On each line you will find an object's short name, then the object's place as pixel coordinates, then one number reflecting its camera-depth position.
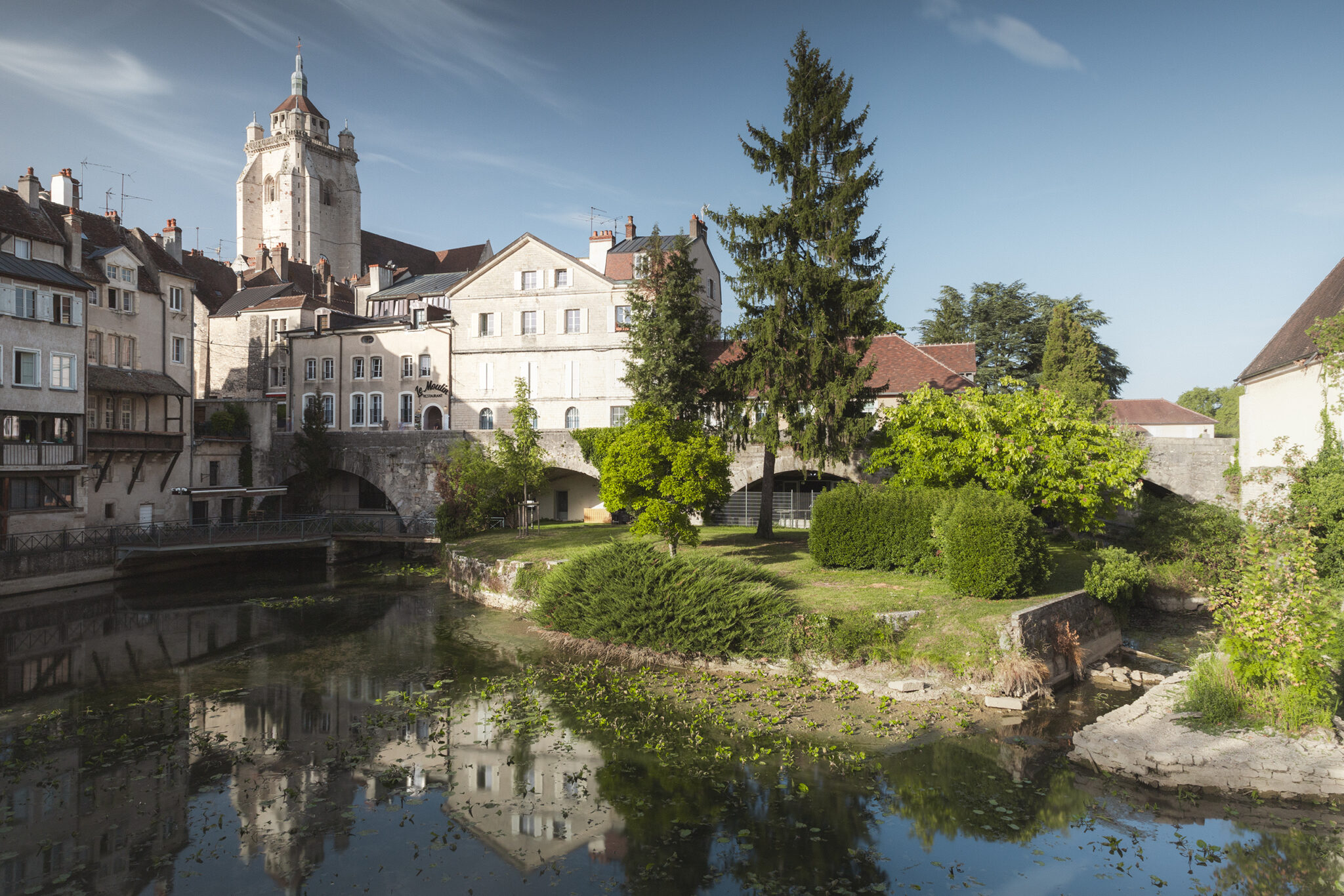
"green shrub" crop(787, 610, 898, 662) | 15.90
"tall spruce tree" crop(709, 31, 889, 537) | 24.83
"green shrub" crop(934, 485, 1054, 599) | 17.38
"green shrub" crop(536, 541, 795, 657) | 16.78
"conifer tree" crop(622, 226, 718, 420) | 32.47
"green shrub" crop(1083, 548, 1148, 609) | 18.69
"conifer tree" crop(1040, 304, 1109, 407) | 40.54
